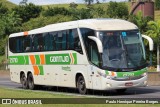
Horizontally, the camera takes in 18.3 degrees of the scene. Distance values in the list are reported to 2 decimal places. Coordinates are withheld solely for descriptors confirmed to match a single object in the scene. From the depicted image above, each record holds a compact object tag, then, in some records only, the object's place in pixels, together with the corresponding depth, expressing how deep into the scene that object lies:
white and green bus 22.08
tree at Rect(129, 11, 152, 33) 77.69
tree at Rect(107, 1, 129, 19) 116.25
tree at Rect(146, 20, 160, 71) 73.38
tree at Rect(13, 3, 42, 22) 122.56
